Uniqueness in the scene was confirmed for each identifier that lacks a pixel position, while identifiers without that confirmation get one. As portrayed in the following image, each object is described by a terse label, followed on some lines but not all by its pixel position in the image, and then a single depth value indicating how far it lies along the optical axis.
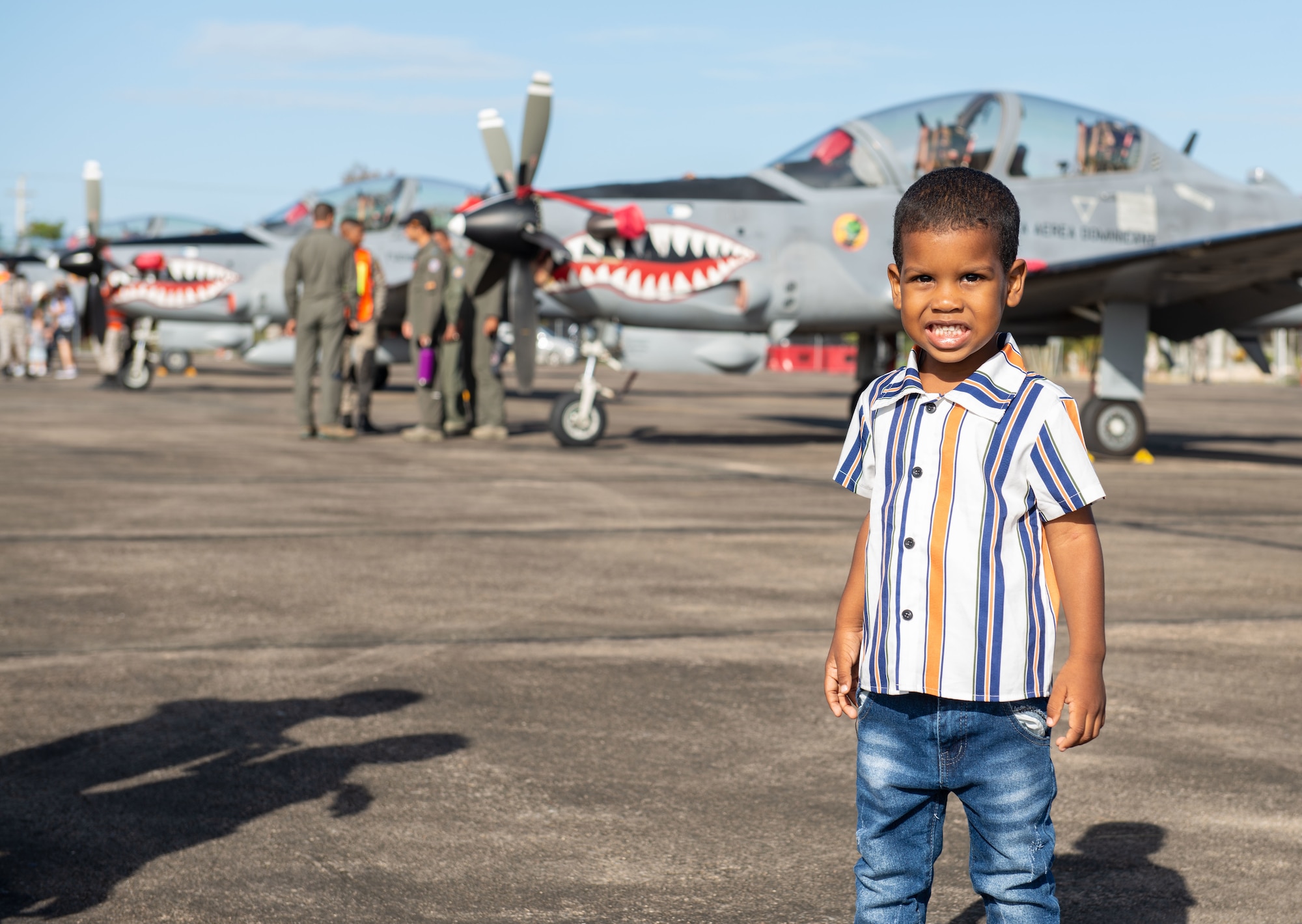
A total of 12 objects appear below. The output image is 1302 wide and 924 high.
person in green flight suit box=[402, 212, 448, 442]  14.51
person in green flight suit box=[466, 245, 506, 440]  14.27
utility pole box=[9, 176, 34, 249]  111.94
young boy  2.26
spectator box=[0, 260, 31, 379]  27.89
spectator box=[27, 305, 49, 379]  30.95
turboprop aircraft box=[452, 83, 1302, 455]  12.57
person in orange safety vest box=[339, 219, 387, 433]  15.40
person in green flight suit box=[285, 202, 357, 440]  14.19
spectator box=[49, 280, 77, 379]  30.42
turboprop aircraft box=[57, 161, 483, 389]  20.16
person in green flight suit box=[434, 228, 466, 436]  14.72
